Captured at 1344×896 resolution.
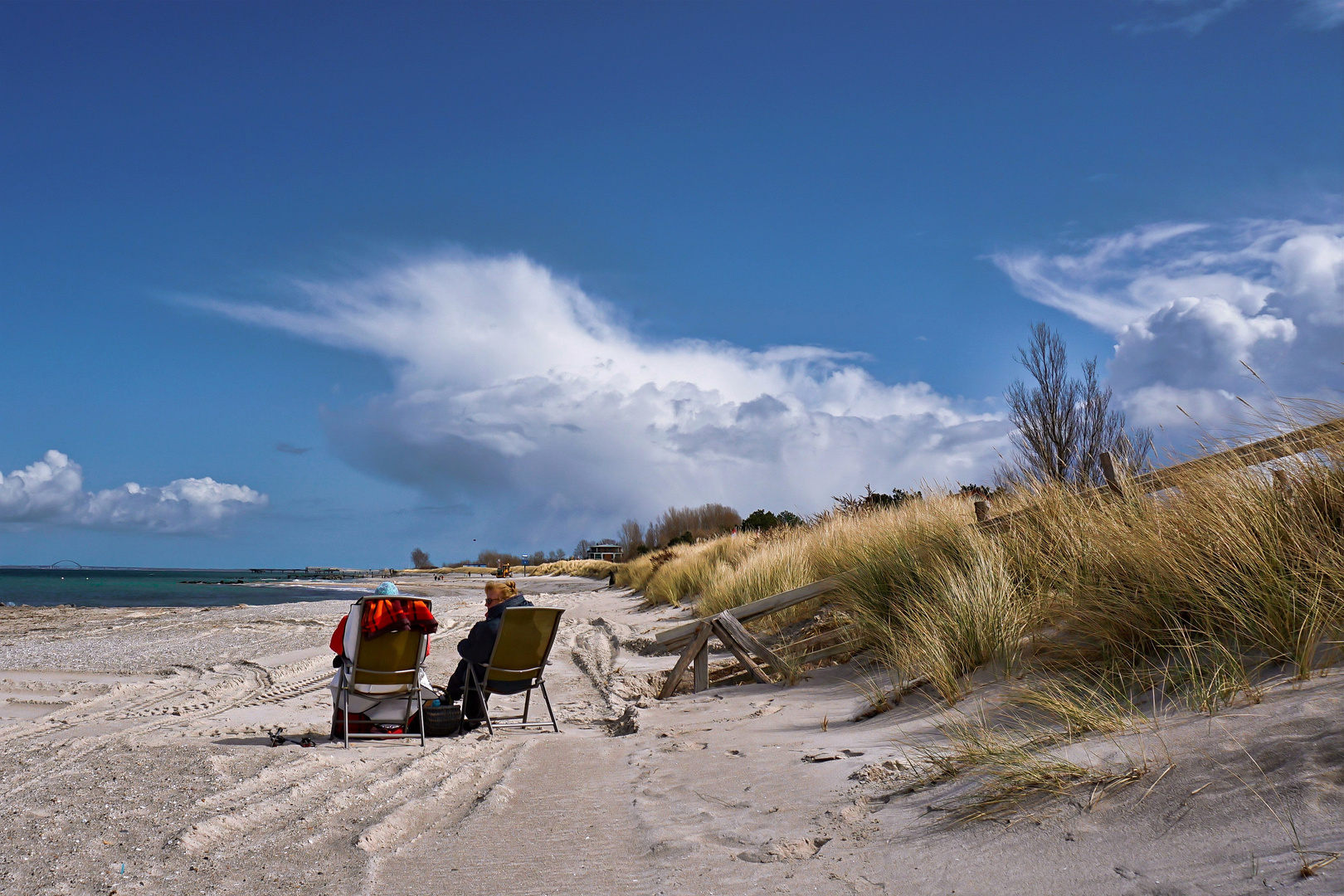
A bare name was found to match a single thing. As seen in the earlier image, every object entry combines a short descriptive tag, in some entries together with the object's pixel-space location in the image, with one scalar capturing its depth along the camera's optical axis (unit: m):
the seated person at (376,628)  6.47
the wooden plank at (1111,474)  6.55
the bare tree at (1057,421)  19.72
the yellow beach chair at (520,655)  6.97
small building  93.69
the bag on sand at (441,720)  6.78
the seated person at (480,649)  7.09
